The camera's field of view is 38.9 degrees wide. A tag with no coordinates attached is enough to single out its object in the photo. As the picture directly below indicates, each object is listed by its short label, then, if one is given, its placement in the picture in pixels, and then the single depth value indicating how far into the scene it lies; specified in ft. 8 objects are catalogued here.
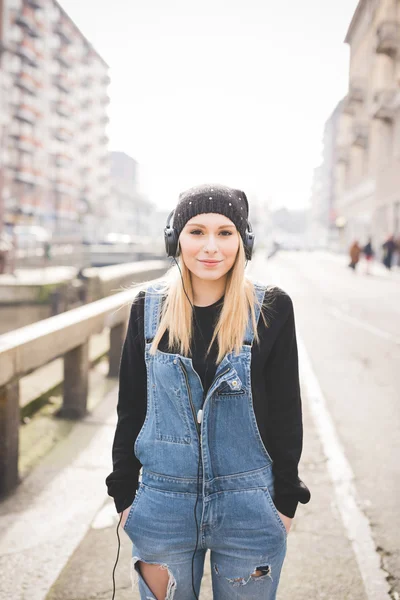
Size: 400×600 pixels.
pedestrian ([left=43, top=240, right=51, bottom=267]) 64.03
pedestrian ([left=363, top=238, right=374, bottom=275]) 95.58
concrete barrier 11.70
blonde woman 5.65
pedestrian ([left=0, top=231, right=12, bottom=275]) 54.19
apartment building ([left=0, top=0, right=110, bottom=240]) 202.80
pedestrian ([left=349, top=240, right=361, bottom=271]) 94.31
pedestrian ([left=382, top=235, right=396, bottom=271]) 92.89
